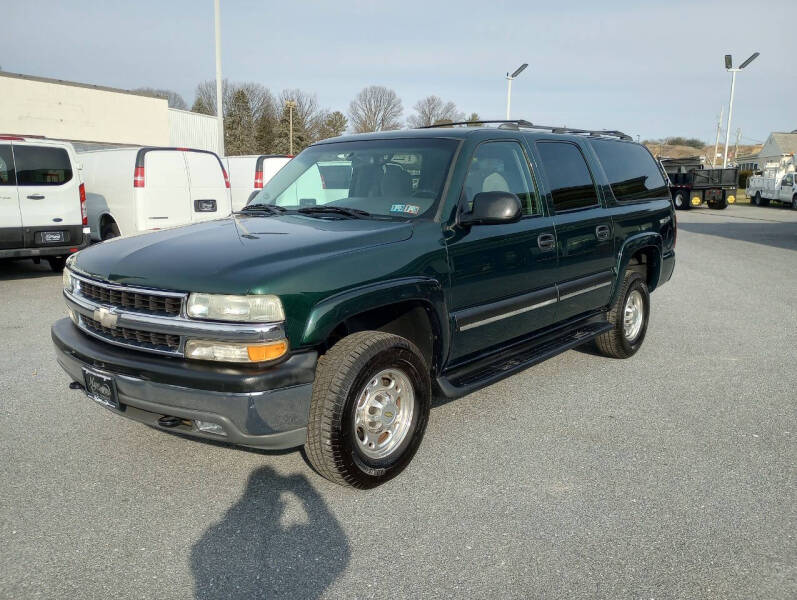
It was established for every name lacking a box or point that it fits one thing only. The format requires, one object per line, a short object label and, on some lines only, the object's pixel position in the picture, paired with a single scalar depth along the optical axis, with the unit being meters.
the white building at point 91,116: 27.08
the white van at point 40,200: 9.26
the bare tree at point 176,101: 79.89
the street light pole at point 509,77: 32.29
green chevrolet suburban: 3.02
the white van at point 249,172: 13.59
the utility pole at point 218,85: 19.77
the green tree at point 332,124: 71.94
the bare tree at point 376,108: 73.00
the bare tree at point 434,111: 63.61
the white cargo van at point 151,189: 10.42
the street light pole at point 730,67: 41.69
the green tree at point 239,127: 63.62
